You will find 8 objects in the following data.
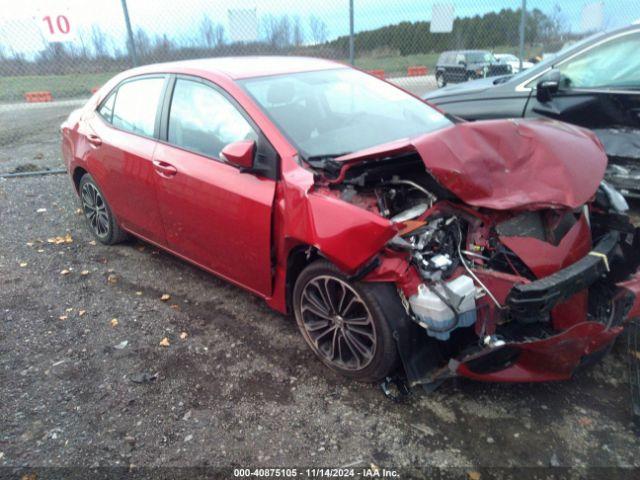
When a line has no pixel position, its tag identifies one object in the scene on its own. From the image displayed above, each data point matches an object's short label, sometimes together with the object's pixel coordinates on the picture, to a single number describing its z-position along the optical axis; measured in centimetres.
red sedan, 244
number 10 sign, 758
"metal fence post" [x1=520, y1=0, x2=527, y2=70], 877
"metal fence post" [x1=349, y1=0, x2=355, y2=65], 751
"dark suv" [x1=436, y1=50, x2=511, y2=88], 1298
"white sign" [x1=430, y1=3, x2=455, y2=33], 860
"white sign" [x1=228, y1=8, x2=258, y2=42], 741
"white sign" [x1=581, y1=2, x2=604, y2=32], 964
